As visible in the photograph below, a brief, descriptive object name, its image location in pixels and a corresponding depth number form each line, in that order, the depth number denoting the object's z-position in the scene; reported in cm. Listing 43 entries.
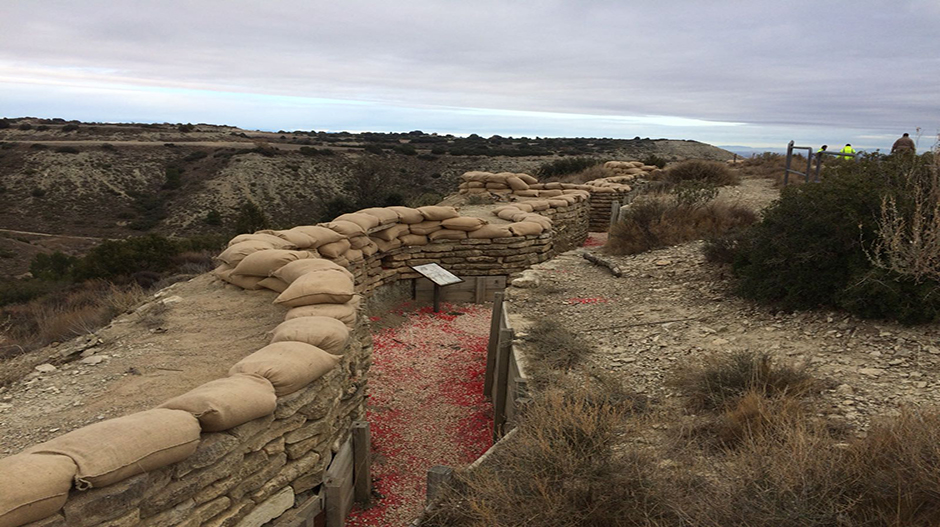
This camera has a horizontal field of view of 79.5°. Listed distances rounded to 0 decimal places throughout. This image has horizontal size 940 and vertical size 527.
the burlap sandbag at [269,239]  671
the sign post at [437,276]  873
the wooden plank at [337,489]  411
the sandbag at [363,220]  862
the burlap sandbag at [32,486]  206
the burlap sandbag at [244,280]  606
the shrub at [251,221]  1570
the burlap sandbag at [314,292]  479
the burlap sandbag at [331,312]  457
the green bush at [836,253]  472
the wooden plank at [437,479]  348
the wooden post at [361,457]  472
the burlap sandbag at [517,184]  1451
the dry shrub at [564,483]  274
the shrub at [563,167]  2297
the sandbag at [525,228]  1007
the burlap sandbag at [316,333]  394
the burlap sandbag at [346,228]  807
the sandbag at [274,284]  581
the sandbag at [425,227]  975
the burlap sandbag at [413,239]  962
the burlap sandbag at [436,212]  972
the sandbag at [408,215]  958
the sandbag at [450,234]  995
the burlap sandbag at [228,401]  283
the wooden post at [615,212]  1287
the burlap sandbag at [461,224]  987
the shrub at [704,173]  1535
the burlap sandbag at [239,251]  622
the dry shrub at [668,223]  918
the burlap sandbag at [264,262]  583
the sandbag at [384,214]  907
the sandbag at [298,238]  701
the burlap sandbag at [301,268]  544
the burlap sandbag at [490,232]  995
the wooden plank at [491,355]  661
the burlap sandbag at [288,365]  340
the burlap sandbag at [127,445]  232
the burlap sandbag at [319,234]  744
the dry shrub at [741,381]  402
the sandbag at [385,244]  913
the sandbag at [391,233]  920
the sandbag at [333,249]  762
